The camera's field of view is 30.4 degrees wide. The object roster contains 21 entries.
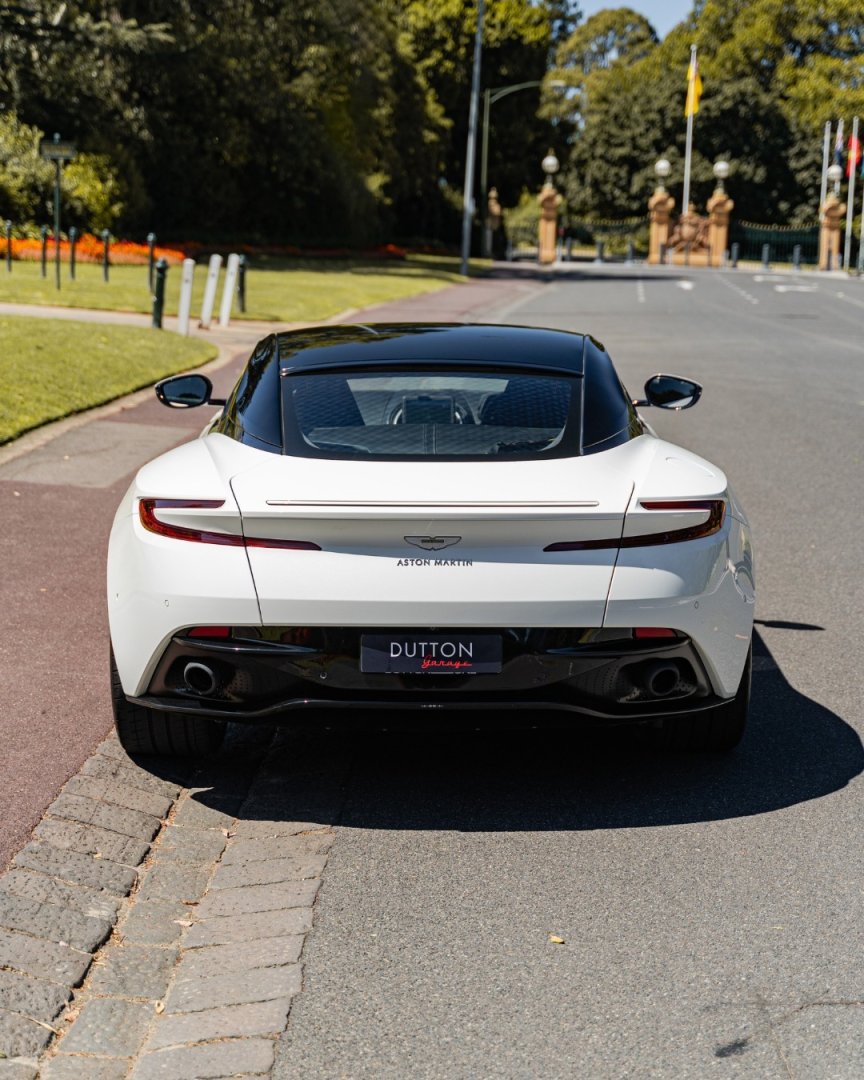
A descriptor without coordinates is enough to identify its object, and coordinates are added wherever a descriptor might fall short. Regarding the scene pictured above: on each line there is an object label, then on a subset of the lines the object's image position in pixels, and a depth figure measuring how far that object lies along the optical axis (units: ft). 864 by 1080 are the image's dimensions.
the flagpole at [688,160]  267.80
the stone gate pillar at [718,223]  273.75
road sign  85.71
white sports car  14.71
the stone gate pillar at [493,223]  266.36
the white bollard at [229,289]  77.51
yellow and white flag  265.34
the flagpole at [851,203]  256.32
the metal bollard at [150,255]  93.40
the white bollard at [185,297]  69.92
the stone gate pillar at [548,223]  264.31
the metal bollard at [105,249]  104.99
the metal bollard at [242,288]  87.12
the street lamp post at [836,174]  259.19
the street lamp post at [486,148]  240.12
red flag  265.54
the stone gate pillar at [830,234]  271.08
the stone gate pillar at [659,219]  275.80
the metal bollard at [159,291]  66.80
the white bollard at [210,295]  75.56
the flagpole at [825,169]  281.13
